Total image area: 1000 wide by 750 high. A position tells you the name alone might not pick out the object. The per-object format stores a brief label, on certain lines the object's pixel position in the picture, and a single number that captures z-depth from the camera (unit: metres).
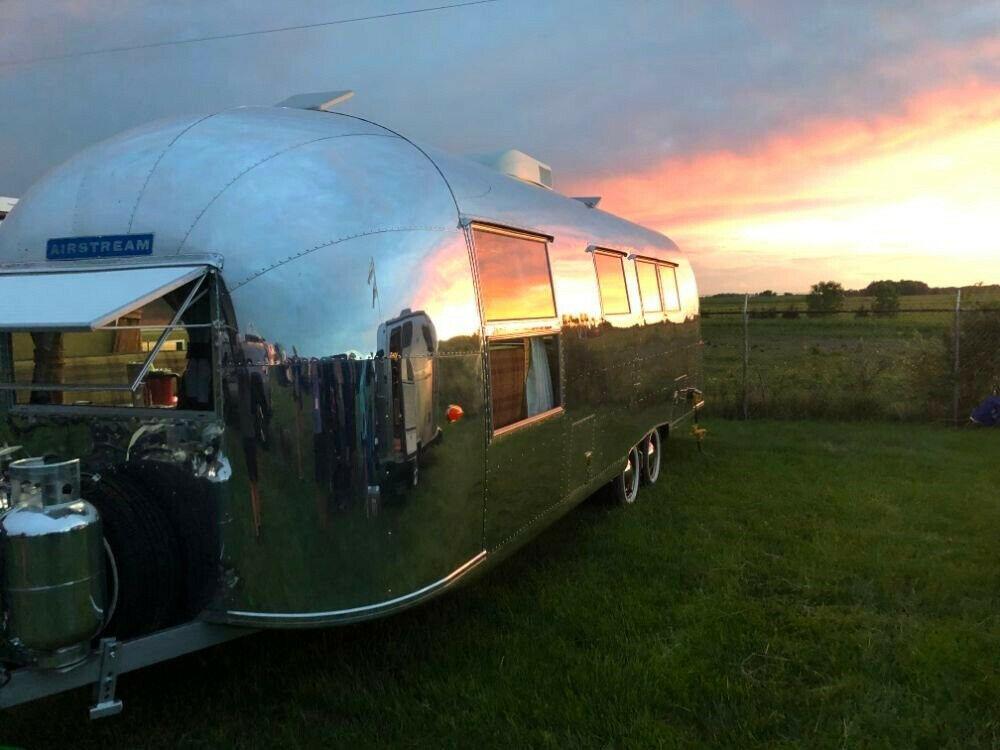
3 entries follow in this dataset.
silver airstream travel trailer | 3.01
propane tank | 2.81
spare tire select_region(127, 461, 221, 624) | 3.34
